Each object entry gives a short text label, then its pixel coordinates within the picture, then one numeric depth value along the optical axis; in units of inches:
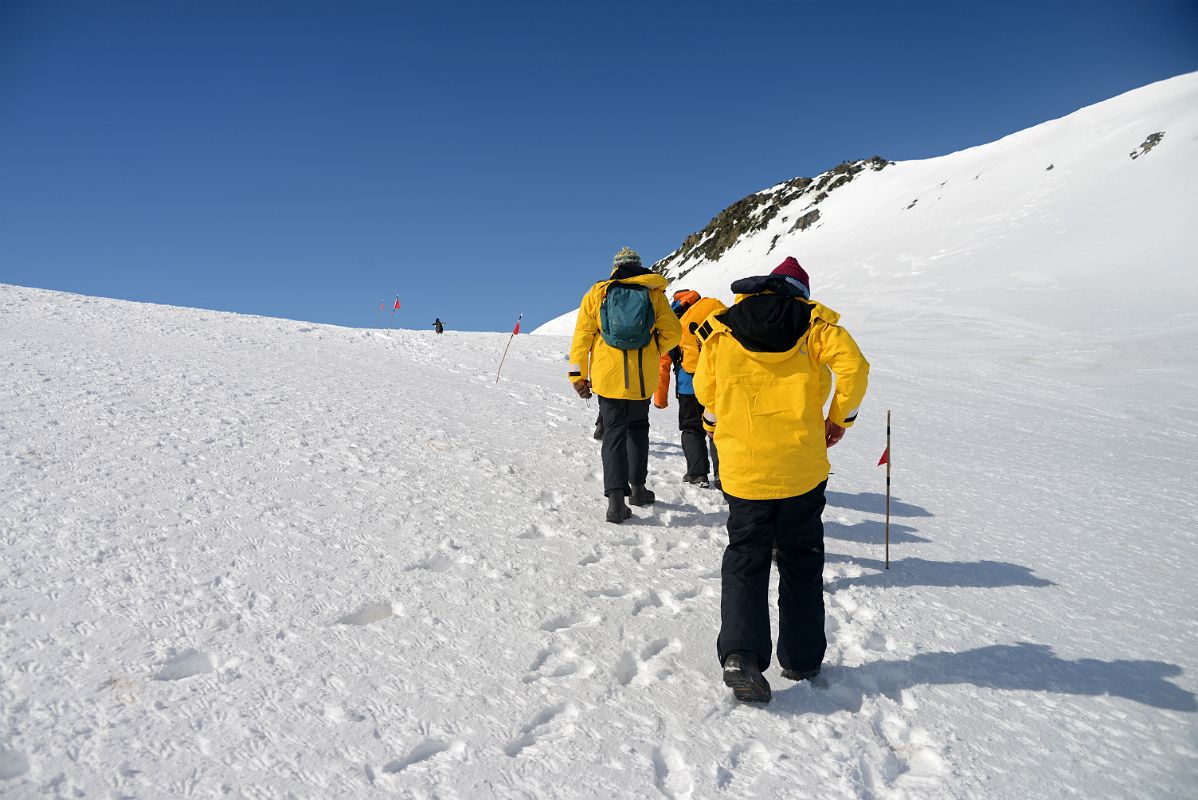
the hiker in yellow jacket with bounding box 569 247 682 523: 199.6
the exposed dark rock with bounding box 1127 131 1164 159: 1691.7
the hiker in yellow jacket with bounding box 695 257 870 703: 125.2
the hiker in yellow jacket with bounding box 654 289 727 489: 245.3
